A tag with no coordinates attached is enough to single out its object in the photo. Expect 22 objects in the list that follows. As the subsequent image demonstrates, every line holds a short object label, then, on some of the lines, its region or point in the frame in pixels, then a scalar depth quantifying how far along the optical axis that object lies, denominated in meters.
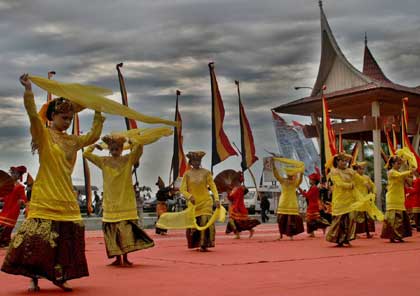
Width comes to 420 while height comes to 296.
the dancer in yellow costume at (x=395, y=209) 12.46
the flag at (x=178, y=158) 20.94
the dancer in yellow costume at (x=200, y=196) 10.94
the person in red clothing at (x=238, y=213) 15.56
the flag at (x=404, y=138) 16.61
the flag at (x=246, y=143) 22.23
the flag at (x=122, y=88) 19.78
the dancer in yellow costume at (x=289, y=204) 14.56
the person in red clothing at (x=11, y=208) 11.70
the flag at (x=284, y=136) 31.66
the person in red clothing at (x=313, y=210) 15.70
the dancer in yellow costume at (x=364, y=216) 13.88
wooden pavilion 26.72
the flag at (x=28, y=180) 13.04
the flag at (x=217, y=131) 21.59
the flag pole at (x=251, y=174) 21.94
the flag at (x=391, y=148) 16.05
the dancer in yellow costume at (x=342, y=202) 11.53
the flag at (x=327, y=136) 17.83
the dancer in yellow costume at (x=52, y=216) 5.98
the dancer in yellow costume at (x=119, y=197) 8.80
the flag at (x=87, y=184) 19.44
